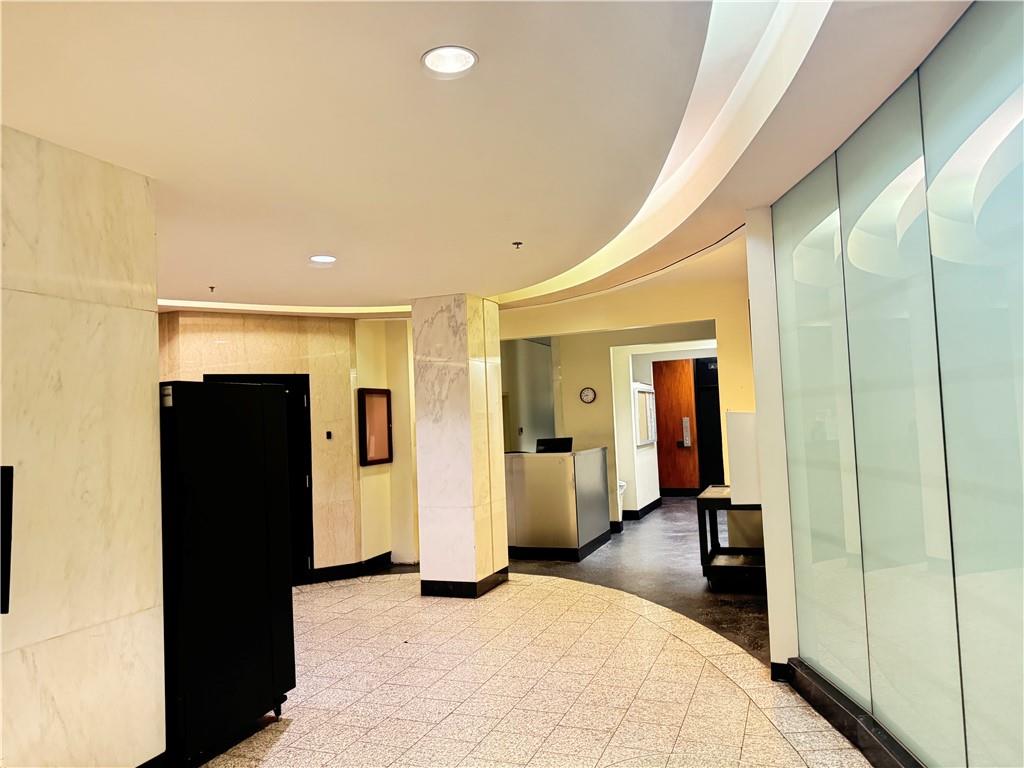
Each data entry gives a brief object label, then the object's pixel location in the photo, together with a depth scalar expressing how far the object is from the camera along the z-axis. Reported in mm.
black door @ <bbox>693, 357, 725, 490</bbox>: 14164
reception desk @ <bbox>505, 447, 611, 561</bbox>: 8258
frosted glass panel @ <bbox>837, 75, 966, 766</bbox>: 2549
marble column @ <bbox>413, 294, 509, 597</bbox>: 6445
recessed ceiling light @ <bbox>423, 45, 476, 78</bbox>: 2340
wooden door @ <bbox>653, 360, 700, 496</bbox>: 14109
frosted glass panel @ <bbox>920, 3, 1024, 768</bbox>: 2047
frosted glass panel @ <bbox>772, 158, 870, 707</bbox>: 3311
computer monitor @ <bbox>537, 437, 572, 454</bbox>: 9305
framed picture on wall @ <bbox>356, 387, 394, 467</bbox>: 7770
